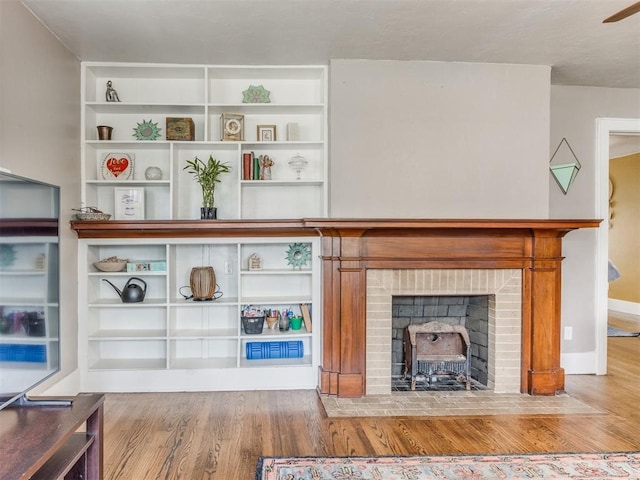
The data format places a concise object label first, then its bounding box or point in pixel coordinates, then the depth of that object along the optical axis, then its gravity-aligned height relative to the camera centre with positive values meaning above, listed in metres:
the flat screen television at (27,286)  1.46 -0.20
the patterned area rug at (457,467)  2.04 -1.14
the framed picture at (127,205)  3.28 +0.20
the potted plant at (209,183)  3.20 +0.37
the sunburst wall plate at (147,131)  3.33 +0.78
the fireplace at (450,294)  3.09 -0.53
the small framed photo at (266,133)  3.40 +0.78
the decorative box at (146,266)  3.31 -0.26
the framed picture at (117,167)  3.29 +0.49
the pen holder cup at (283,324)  3.39 -0.72
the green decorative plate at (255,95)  3.34 +1.06
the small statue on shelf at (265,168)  3.36 +0.50
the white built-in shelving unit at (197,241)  3.20 -0.07
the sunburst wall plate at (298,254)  3.47 -0.17
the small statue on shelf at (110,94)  3.22 +1.03
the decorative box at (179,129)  3.26 +0.78
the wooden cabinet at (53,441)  1.29 -0.67
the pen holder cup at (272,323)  3.46 -0.73
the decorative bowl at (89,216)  3.03 +0.11
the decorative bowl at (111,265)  3.19 -0.25
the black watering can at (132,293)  3.21 -0.46
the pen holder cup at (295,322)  3.43 -0.71
